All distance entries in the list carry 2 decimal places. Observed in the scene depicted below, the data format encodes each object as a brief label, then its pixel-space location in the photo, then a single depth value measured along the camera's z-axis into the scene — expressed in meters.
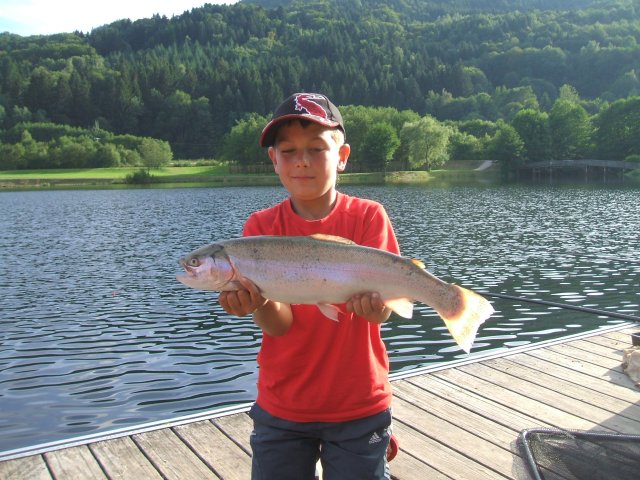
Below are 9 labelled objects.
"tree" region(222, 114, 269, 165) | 112.25
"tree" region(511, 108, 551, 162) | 103.25
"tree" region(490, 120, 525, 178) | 100.25
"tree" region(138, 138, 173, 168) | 123.31
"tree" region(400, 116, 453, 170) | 99.12
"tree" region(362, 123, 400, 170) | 100.25
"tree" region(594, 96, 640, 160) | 97.56
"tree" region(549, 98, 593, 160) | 105.06
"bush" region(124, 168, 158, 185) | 97.19
